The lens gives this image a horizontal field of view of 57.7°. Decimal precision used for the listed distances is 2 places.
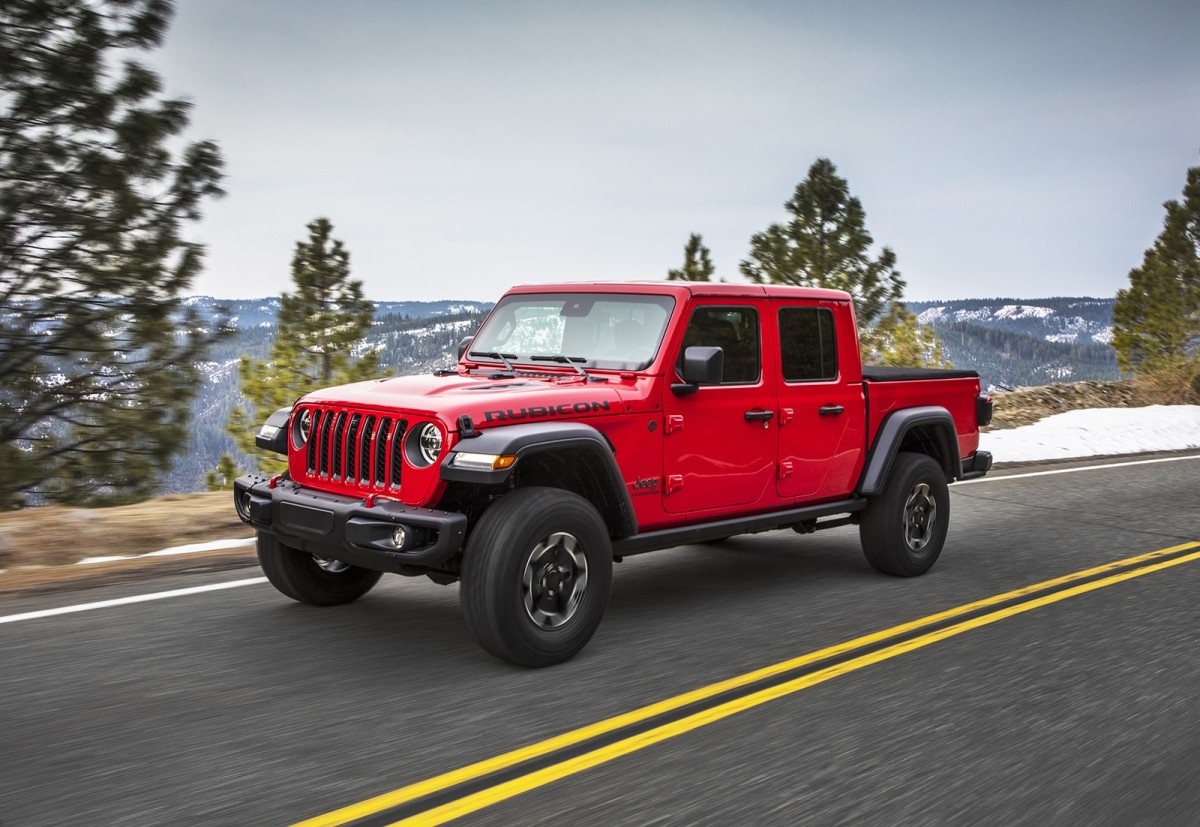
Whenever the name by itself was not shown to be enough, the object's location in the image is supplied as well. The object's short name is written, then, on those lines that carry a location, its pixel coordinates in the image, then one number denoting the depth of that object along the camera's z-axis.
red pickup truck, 5.04
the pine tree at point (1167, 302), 31.14
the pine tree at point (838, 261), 26.67
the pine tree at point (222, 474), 21.42
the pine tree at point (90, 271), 9.64
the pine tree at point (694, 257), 29.74
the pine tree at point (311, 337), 26.02
